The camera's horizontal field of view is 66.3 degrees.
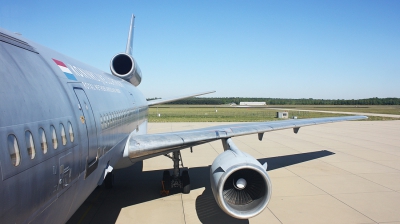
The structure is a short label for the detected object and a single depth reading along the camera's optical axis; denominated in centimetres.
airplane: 272
